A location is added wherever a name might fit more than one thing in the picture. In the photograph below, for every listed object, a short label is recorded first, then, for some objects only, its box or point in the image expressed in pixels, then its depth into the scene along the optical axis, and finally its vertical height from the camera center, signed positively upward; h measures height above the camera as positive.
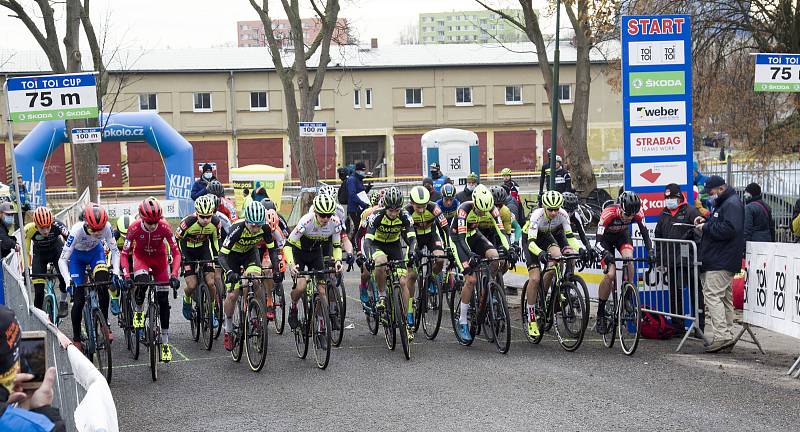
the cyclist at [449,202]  15.04 -0.74
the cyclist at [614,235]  10.93 -1.01
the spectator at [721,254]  10.55 -1.21
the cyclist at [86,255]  10.23 -0.98
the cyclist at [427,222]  11.80 -0.85
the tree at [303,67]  27.81 +2.80
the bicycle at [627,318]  10.38 -1.87
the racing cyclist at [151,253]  10.45 -1.01
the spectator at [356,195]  19.59 -0.74
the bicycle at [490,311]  10.77 -1.81
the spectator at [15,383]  4.04 -0.93
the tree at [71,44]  24.88 +3.34
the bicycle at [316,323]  10.11 -1.78
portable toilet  38.63 +0.23
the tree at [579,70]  23.70 +2.20
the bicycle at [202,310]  11.51 -1.81
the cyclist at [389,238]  11.05 -0.97
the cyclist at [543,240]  11.07 -1.05
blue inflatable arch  28.77 +0.74
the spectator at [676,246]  11.30 -1.19
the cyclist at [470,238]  11.24 -1.03
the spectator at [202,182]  18.16 -0.34
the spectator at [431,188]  17.83 -0.59
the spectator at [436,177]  19.83 -0.45
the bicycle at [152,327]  9.76 -1.70
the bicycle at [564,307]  10.56 -1.78
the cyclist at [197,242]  11.59 -0.96
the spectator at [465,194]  17.02 -0.70
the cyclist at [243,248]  10.50 -0.98
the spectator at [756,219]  13.82 -1.08
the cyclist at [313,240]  10.66 -0.93
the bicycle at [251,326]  10.06 -1.78
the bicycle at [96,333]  9.52 -1.67
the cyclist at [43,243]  12.29 -0.96
